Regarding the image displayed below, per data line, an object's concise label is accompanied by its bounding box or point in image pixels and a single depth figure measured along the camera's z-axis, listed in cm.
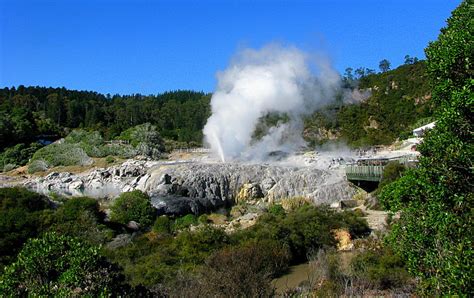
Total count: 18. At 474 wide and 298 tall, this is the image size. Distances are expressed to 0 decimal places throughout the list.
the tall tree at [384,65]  9966
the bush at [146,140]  5694
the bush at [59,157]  5409
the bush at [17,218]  1698
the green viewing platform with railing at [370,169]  2757
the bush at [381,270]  1346
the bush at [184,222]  2286
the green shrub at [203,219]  2417
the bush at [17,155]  6074
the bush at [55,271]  742
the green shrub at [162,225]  2220
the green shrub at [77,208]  2116
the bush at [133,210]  2378
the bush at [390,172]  2524
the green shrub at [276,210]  2340
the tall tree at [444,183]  644
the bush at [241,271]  1032
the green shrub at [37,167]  5309
